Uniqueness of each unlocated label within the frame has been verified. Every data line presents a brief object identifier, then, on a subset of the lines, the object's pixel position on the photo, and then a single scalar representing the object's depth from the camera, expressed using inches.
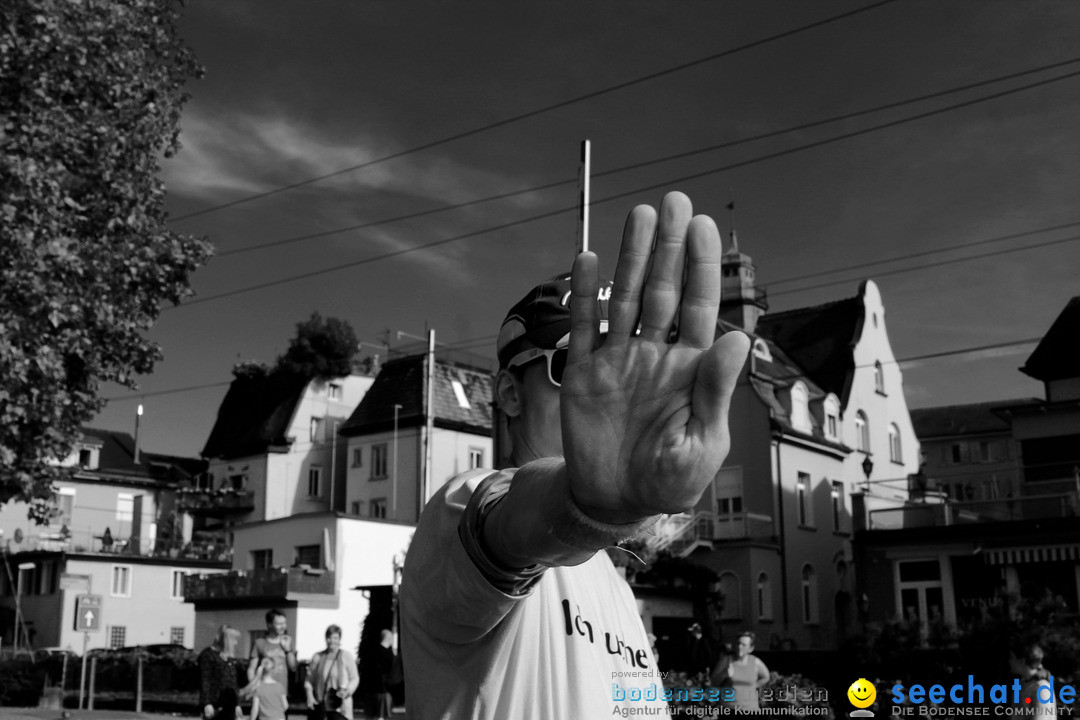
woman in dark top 447.2
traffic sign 775.7
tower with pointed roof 1644.9
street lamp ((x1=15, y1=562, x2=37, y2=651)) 1792.1
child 434.3
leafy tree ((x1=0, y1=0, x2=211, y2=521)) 482.6
